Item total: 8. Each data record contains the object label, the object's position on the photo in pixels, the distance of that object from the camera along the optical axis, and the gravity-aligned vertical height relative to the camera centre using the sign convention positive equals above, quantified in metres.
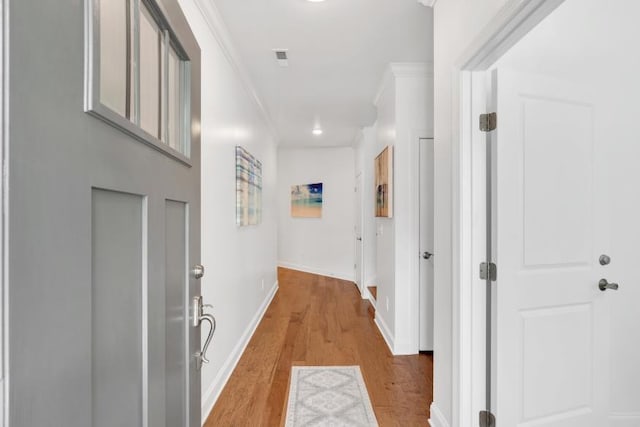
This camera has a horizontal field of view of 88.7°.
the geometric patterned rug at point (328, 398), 1.97 -1.24
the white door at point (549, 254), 1.50 -0.20
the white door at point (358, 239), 5.20 -0.45
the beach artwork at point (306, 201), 6.79 +0.25
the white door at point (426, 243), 3.02 -0.28
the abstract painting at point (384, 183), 3.08 +0.31
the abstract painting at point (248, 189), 2.79 +0.23
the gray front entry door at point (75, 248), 0.35 -0.05
